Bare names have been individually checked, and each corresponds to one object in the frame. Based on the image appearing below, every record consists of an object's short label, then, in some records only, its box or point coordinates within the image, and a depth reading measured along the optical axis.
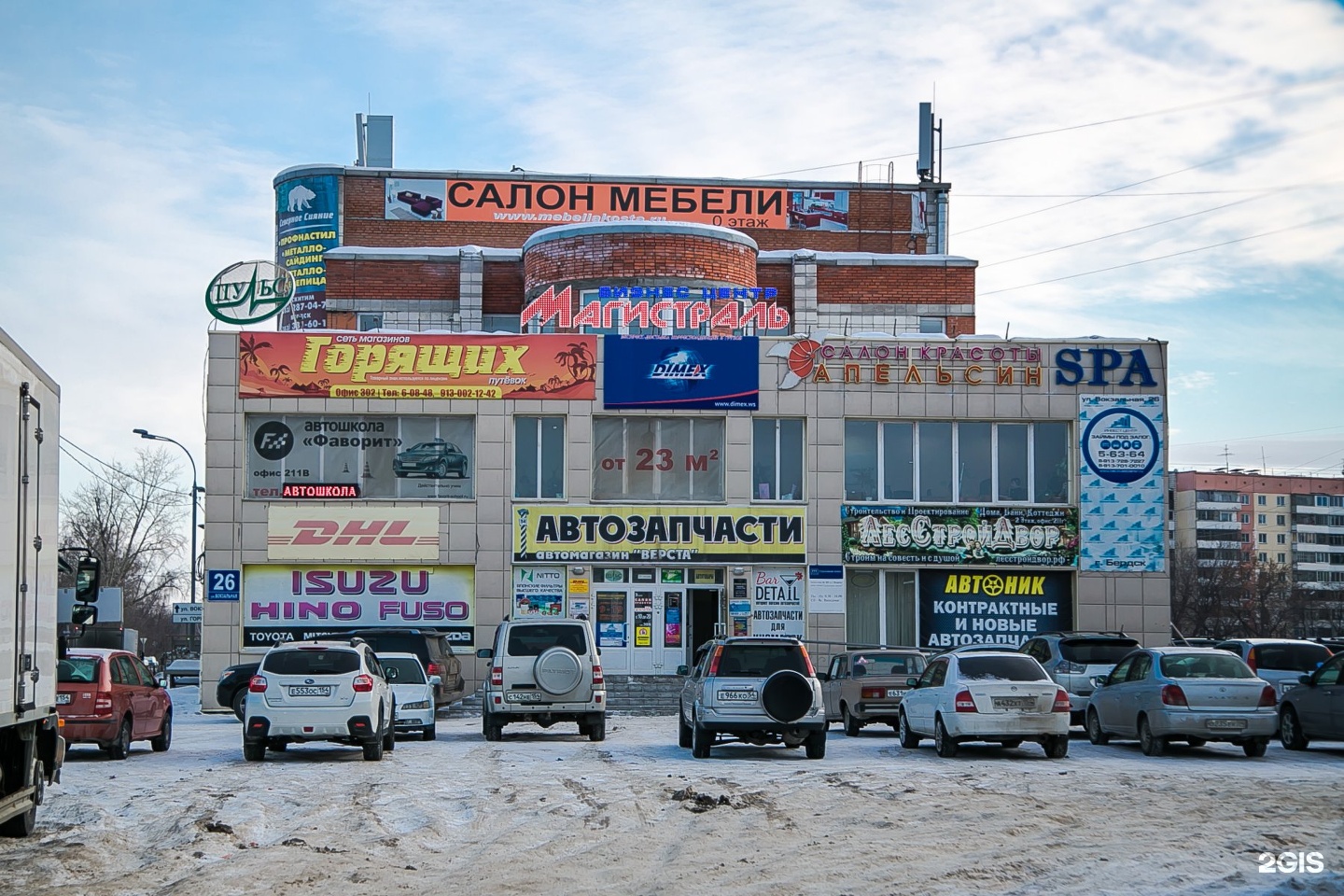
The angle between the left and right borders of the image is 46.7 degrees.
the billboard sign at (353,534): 38.03
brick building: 38.25
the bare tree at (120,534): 77.50
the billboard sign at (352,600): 37.97
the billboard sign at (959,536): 39.06
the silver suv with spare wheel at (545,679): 24.55
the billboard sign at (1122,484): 39.38
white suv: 20.69
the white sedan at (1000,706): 20.42
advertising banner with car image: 38.47
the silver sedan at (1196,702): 20.84
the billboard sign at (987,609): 39.47
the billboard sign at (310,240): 55.38
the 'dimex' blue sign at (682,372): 38.75
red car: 20.80
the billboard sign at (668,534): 38.50
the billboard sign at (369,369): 38.31
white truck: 11.65
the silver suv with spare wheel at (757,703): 20.77
